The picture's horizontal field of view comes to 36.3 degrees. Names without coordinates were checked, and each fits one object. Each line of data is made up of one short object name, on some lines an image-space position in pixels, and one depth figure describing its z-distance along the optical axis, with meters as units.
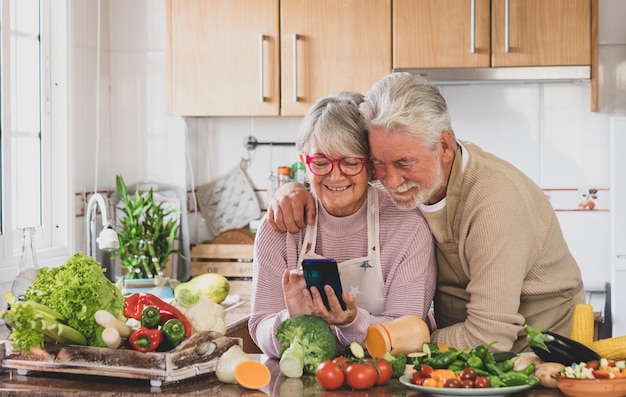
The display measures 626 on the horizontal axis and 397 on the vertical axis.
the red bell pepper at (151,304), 2.22
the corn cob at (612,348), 2.16
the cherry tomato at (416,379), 1.97
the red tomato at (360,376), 2.03
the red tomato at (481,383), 1.91
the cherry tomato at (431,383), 1.94
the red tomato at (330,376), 2.04
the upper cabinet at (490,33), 4.01
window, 3.78
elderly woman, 2.39
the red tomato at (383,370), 2.07
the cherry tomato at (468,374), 1.95
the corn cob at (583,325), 2.19
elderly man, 2.33
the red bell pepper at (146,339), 2.14
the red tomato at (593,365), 1.99
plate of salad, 1.90
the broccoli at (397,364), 2.12
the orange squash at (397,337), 2.19
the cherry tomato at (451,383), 1.92
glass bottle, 3.00
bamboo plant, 3.98
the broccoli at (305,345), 2.16
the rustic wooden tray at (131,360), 2.11
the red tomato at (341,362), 2.07
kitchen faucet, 3.24
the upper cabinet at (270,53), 4.18
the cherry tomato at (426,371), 1.99
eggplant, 2.05
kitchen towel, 4.62
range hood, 4.03
